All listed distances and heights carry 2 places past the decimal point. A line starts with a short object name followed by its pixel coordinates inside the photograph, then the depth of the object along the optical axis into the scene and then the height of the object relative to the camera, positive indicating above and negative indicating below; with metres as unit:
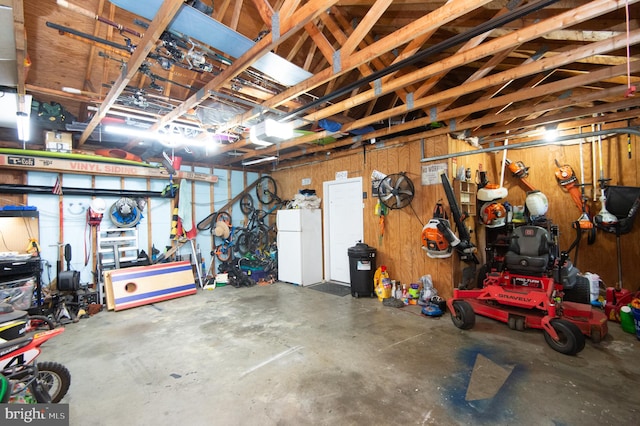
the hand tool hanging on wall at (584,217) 4.39 -0.24
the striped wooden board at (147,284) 4.54 -1.25
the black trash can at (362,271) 4.82 -1.11
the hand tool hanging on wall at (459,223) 4.00 -0.26
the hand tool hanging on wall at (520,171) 5.13 +0.61
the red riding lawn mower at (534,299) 2.87 -1.14
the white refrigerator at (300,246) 5.71 -0.77
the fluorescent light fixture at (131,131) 3.98 +1.24
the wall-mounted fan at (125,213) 5.17 +0.03
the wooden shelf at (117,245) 5.05 -0.58
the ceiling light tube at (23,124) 3.37 +1.25
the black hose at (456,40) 1.67 +1.17
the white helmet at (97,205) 5.00 +0.19
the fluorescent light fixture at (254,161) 5.97 +1.16
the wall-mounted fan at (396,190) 4.55 +0.28
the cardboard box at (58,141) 4.51 +1.24
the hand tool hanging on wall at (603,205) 4.16 -0.06
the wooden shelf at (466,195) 4.34 +0.17
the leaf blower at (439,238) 3.88 -0.46
